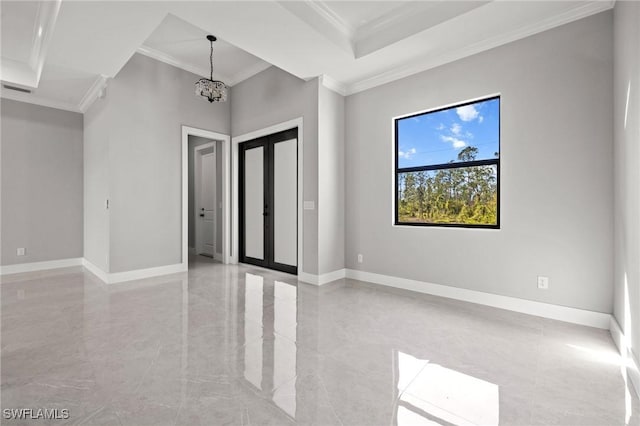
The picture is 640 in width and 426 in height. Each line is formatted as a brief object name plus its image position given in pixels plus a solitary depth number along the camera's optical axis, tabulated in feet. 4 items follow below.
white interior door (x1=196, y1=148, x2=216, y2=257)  21.04
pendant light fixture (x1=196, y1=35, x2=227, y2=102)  13.17
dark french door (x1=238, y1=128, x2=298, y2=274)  15.88
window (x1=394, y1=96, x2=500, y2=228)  11.19
